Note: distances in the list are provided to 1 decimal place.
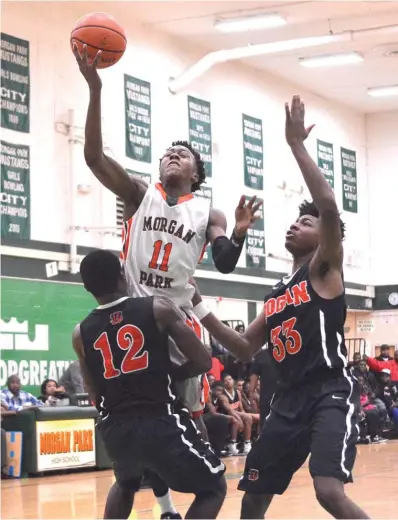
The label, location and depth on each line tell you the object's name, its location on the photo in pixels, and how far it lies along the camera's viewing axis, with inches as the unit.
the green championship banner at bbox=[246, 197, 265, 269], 901.8
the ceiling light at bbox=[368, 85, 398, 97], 996.6
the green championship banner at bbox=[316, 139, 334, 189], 1016.2
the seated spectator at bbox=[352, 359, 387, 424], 797.2
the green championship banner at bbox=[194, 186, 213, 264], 832.3
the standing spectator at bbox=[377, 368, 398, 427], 837.8
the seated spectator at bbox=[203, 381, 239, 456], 534.6
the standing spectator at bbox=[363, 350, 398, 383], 861.8
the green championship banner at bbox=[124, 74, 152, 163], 771.4
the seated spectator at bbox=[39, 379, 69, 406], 587.8
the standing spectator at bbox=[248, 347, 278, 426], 527.2
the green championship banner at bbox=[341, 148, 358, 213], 1057.5
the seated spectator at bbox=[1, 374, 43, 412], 562.3
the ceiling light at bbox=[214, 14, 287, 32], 770.2
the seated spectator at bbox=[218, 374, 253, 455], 639.1
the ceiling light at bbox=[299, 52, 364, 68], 869.8
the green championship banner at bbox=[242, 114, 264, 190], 910.4
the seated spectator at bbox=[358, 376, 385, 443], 769.5
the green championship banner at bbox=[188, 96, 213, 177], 843.4
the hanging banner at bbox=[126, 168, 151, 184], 765.3
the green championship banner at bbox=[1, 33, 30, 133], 668.7
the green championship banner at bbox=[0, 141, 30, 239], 664.6
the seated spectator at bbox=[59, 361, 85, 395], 620.1
